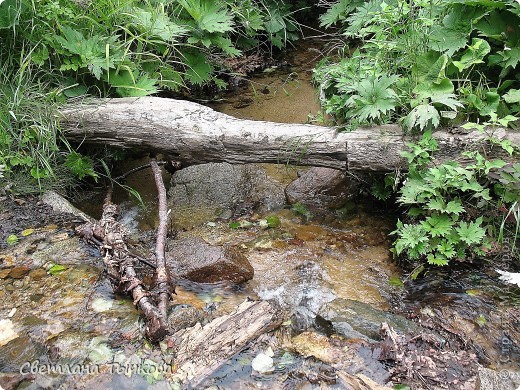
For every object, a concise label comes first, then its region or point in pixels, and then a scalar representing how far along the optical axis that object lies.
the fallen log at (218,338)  2.62
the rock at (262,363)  2.69
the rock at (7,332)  2.79
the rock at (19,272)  3.27
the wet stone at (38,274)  3.28
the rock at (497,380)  2.56
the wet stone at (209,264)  3.37
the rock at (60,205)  3.88
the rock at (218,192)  4.31
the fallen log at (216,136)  3.62
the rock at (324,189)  4.27
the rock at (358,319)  2.96
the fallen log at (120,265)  2.80
